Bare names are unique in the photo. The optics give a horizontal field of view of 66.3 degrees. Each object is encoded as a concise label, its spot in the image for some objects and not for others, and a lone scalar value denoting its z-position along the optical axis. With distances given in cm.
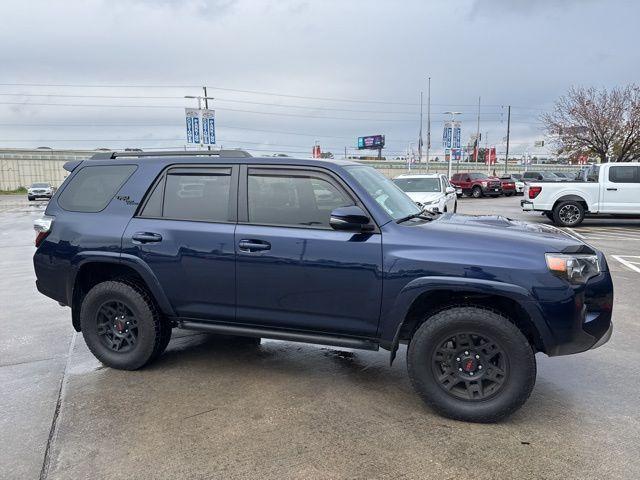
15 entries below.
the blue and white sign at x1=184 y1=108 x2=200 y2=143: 2772
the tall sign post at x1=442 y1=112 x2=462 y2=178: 3925
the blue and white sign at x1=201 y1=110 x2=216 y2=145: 2822
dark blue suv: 324
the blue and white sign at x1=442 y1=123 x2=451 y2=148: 3925
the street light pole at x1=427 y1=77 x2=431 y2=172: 5162
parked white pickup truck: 1380
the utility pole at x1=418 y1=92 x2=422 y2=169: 5834
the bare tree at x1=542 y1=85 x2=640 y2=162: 2641
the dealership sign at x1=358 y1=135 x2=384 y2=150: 10600
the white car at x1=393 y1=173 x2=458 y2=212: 1323
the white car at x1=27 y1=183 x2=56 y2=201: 3506
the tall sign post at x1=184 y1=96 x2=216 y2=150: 2777
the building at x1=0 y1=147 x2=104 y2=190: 6053
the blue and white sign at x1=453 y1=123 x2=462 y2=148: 3947
